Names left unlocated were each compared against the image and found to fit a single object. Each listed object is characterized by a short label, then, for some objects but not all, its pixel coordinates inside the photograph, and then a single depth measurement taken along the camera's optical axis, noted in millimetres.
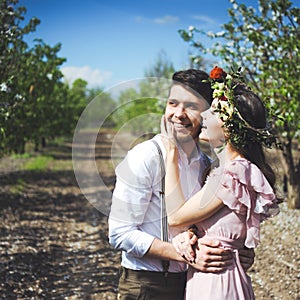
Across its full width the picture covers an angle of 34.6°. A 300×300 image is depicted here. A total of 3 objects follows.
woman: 1827
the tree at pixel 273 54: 6434
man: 1889
